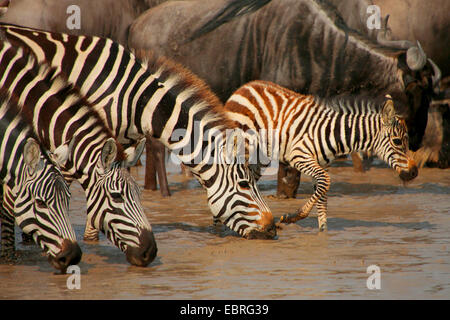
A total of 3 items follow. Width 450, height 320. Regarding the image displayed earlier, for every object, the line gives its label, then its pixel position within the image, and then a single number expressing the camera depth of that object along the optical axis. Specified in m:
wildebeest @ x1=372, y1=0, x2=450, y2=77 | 15.08
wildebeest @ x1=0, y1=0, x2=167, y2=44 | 14.01
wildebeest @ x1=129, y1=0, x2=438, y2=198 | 12.97
